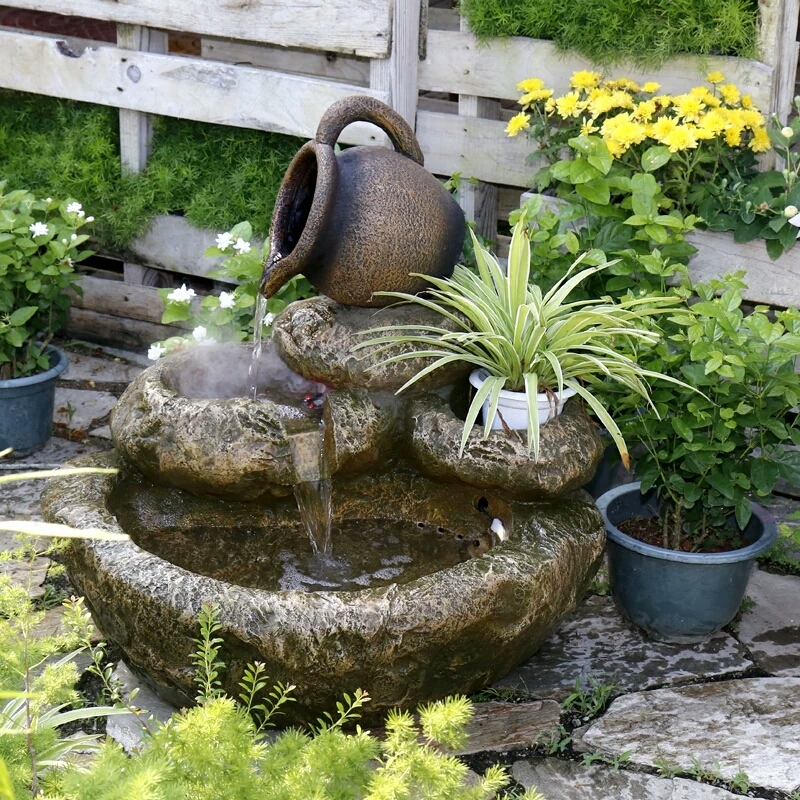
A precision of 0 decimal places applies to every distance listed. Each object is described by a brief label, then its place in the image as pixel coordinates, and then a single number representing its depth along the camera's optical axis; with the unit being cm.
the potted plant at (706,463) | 319
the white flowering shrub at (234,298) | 426
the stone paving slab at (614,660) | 334
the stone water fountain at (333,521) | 278
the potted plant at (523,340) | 318
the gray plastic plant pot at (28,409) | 461
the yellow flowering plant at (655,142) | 373
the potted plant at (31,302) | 450
